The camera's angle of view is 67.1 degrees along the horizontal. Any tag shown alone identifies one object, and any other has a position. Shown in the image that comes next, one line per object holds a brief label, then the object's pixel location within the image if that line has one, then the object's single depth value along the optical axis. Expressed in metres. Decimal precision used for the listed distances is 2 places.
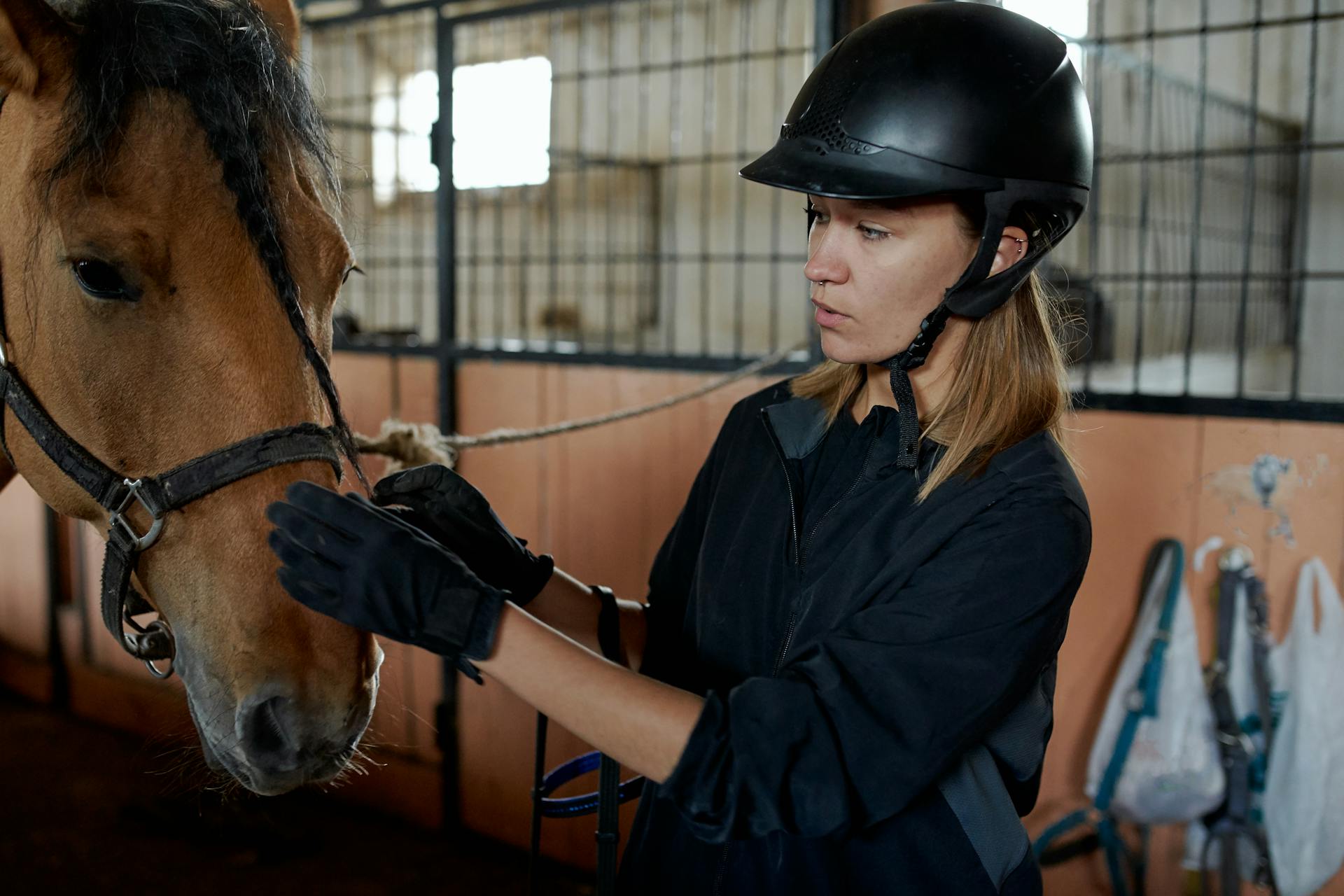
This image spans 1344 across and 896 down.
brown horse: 0.92
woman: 0.81
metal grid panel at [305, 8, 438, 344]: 7.14
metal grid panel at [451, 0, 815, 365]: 5.79
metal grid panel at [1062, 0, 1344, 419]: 3.95
